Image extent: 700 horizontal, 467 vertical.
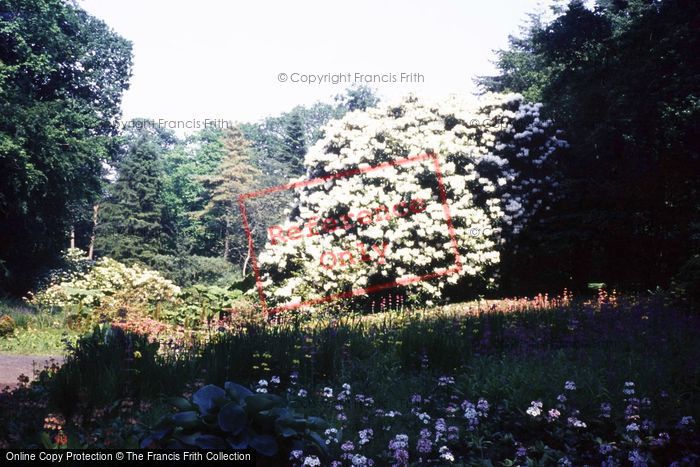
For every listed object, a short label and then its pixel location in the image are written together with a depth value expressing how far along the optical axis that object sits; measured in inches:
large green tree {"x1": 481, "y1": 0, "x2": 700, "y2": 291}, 514.9
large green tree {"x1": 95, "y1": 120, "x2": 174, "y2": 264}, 1358.3
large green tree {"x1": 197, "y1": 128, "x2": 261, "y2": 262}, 1632.6
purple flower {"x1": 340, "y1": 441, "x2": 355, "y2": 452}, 138.6
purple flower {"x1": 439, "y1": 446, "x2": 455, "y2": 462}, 138.4
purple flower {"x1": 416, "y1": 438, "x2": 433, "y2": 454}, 143.4
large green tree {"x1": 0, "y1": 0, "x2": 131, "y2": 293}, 802.2
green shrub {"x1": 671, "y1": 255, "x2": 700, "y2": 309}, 342.1
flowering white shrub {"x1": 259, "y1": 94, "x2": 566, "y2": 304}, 564.7
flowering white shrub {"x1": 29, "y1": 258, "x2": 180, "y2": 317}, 527.2
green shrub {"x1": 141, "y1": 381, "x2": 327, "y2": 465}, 130.3
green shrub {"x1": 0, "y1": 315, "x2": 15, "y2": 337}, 471.5
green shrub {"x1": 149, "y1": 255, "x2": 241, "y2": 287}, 1379.2
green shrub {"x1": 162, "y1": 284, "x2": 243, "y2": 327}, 483.5
